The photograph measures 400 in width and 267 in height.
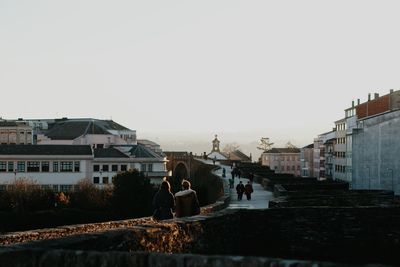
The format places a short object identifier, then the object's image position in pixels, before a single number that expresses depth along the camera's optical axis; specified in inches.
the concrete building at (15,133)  4591.5
